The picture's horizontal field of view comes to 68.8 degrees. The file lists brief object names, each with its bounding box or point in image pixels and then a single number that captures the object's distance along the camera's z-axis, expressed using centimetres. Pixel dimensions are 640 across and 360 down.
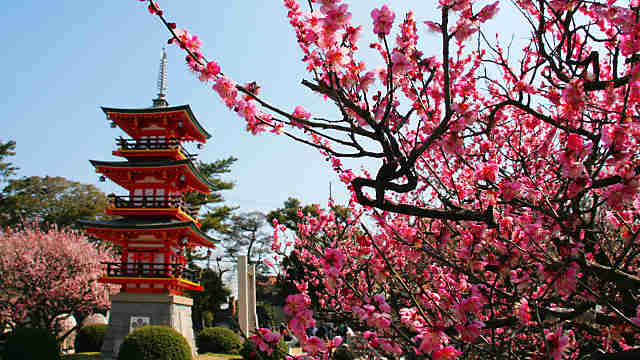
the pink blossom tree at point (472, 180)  190
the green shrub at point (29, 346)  1196
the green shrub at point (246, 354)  1188
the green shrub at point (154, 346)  1199
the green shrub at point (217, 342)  1739
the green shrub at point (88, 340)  1862
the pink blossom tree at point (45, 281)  1667
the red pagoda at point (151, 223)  1501
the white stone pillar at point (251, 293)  1125
